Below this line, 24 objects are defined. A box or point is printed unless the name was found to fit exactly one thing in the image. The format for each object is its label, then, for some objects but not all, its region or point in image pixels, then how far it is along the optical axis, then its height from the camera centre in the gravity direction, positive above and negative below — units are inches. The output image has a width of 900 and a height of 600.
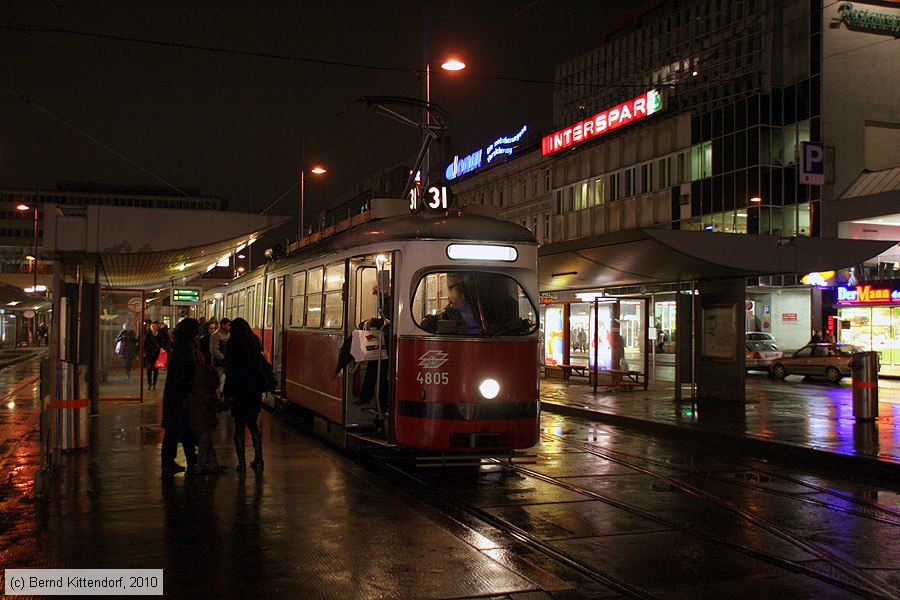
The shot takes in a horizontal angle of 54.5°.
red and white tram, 392.2 -4.2
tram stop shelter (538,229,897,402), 638.5 +48.2
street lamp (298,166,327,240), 1347.9 +217.7
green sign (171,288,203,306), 1136.2 +42.9
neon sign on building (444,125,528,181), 2674.7 +559.0
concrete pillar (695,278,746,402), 757.3 -10.6
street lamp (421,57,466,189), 688.4 +206.7
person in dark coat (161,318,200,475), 401.7 -27.3
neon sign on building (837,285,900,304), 1320.1 +51.2
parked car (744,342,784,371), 1348.4 -43.6
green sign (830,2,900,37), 1609.3 +568.9
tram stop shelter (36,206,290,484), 469.1 +49.3
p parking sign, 1209.4 +231.3
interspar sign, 1989.4 +498.7
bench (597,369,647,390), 911.0 -55.0
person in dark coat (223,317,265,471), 412.8 -23.8
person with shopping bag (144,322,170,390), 880.3 -20.4
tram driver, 397.4 +7.7
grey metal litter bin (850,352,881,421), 632.4 -41.8
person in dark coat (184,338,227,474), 401.7 -36.6
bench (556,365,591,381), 1016.5 -50.1
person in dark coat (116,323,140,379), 1053.2 -20.7
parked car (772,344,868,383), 1176.2 -47.3
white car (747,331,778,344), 1424.7 -15.1
